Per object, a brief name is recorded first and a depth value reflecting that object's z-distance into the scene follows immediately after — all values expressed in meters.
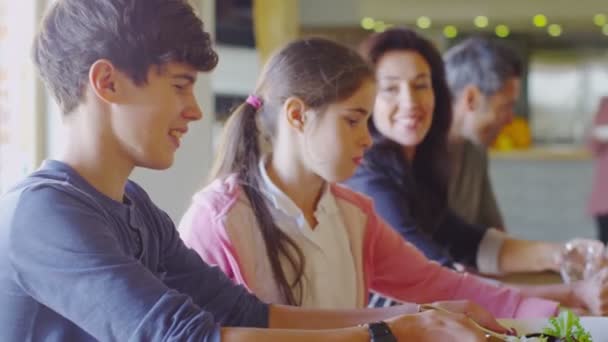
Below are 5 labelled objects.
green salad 1.79
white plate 1.89
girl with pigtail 2.10
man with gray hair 3.08
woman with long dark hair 2.56
